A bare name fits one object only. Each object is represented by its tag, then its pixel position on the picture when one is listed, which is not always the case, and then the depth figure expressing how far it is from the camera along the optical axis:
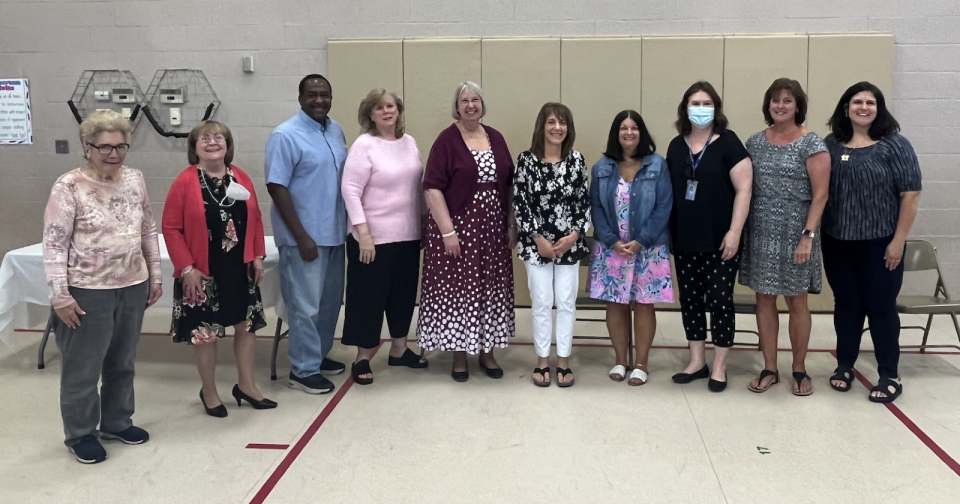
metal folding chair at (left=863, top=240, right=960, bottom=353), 3.73
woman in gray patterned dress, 3.17
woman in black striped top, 3.16
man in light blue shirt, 3.30
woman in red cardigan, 2.83
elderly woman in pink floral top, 2.52
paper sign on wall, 5.37
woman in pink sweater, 3.36
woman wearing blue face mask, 3.24
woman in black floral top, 3.34
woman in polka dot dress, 3.36
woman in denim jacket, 3.34
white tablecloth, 3.55
